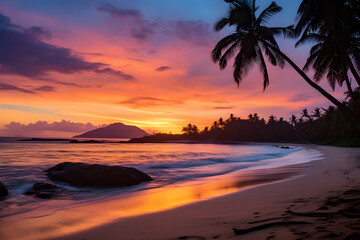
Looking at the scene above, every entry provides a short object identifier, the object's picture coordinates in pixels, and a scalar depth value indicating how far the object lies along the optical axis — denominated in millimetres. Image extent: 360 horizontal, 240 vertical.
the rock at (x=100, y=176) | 7262
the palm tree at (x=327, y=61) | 11117
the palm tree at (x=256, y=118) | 106875
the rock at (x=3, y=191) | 5779
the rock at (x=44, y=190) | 5847
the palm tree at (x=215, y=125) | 126169
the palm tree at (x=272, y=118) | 103188
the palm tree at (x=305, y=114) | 79700
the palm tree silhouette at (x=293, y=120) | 86338
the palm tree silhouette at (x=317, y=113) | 68975
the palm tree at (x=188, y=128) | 138500
